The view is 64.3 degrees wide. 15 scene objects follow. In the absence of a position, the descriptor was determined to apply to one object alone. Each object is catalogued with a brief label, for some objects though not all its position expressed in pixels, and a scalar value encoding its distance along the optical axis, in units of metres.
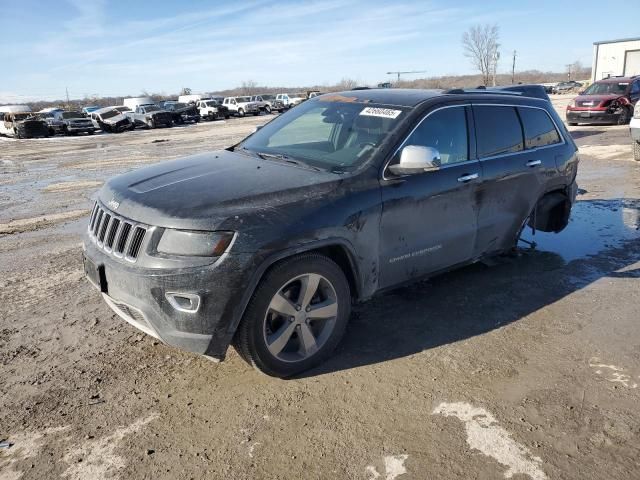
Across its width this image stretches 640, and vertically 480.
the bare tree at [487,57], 75.56
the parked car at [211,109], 41.41
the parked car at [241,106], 45.72
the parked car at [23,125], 30.94
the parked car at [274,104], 48.44
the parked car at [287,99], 51.04
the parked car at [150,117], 35.31
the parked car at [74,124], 32.53
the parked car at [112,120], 33.56
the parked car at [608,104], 18.53
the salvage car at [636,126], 9.93
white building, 47.03
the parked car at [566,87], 71.66
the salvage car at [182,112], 37.30
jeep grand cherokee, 2.91
